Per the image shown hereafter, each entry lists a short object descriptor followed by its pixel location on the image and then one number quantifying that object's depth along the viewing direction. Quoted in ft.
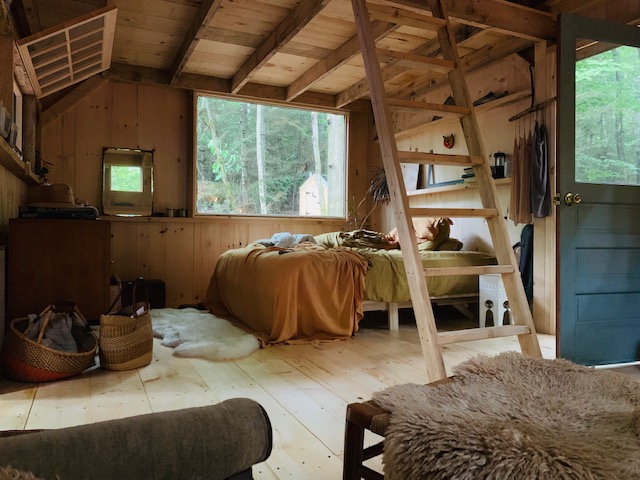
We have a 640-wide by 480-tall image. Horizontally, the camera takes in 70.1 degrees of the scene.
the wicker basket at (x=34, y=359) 7.57
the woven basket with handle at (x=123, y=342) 8.34
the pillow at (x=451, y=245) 14.17
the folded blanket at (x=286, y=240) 14.03
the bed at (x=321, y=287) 10.72
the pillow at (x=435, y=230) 14.15
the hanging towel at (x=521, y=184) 12.23
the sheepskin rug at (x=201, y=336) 9.59
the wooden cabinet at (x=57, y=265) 8.95
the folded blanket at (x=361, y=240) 14.03
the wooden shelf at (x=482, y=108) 13.08
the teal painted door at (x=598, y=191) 8.45
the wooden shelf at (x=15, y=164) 7.85
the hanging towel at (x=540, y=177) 11.85
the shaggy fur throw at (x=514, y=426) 2.30
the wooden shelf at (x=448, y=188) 13.57
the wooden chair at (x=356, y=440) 3.14
